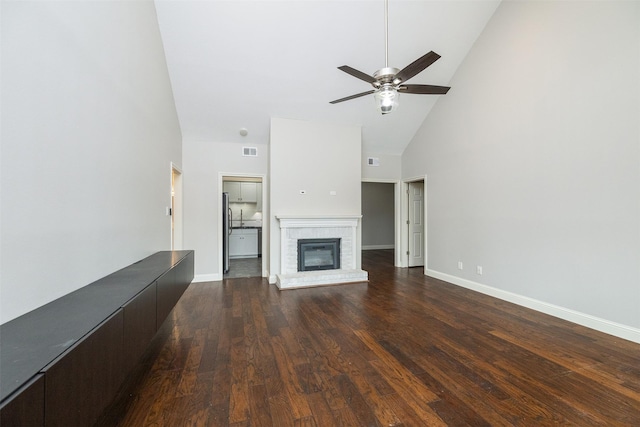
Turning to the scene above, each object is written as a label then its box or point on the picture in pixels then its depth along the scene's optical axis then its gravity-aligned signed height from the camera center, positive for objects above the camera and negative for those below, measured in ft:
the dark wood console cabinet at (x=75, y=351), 2.65 -1.69
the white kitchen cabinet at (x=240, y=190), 26.91 +2.82
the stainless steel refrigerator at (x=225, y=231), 18.88 -0.95
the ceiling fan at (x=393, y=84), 8.11 +4.45
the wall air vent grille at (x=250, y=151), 18.42 +4.64
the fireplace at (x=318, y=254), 17.31 -2.44
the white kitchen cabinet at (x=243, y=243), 25.64 -2.46
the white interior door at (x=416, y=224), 21.69 -0.49
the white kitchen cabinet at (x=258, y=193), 27.55 +2.58
